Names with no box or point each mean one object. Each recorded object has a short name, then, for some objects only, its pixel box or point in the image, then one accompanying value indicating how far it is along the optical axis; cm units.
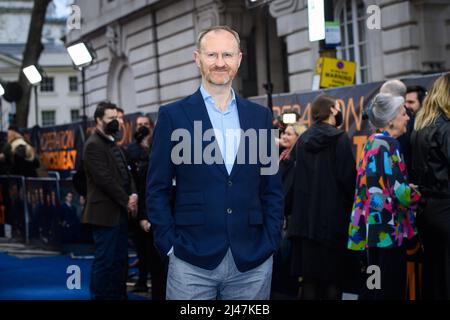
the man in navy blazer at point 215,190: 460
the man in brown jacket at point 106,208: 873
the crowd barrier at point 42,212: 1398
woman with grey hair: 656
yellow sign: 1125
